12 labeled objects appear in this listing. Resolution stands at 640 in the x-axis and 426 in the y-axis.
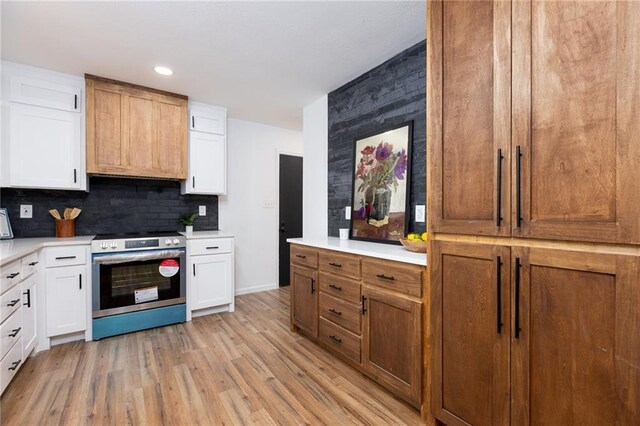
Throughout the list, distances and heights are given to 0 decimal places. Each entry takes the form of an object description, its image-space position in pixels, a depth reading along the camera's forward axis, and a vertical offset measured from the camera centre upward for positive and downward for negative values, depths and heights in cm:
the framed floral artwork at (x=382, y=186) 237 +23
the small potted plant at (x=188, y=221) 354 -12
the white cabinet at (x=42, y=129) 258 +77
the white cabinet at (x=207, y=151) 348 +74
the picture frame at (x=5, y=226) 269 -13
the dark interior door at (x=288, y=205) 460 +10
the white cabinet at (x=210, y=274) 321 -72
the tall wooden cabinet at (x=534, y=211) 99 +0
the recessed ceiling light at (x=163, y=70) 272 +134
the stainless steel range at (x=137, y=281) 272 -70
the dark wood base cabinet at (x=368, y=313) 172 -73
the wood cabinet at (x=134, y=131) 289 +86
